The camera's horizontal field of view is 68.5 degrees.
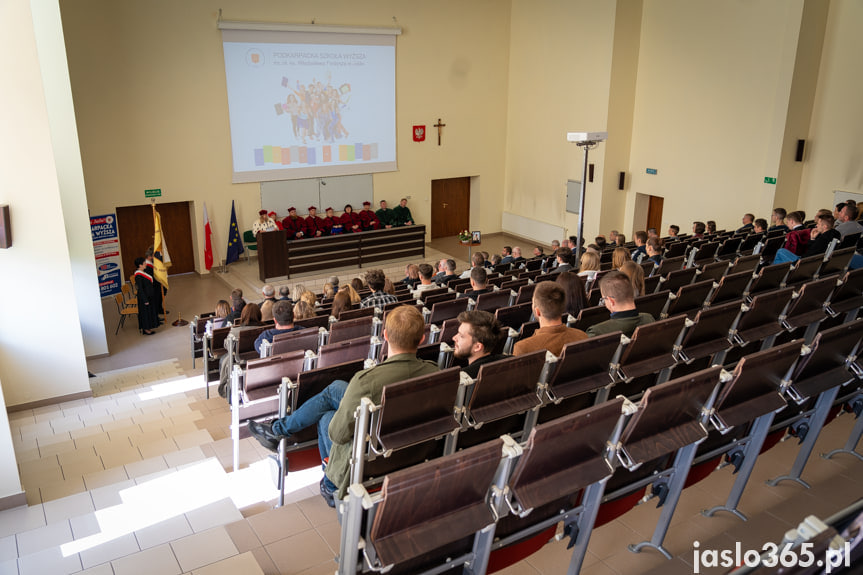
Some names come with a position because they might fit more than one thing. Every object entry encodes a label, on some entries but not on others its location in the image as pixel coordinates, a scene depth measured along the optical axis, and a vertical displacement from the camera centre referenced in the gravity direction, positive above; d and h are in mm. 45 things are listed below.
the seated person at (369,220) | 14824 -2160
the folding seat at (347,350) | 4535 -1579
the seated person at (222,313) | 8480 -2485
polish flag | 13686 -2562
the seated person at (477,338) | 3408 -1109
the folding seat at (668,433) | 2660 -1301
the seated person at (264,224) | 13594 -2076
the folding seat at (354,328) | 5402 -1704
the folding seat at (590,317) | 4609 -1356
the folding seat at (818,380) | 3252 -1286
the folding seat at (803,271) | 5887 -1307
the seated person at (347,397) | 3027 -1325
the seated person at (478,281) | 6738 -1609
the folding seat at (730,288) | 5355 -1332
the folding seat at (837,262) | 6234 -1283
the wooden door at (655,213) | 14219 -1880
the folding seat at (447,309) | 5941 -1691
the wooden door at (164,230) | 13344 -2268
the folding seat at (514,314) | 5195 -1518
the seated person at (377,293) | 7047 -1854
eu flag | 14039 -2535
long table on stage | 13234 -2709
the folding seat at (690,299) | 5129 -1365
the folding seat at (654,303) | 4830 -1317
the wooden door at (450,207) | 16891 -2112
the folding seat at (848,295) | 4887 -1286
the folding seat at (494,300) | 6125 -1648
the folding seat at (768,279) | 5648 -1320
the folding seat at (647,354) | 3650 -1317
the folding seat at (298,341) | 5297 -1765
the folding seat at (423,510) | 2107 -1305
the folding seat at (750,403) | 2920 -1274
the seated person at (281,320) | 5641 -1709
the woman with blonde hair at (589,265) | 6645 -1421
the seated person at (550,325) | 3754 -1167
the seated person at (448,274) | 8508 -1955
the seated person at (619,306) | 3993 -1115
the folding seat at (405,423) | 2881 -1364
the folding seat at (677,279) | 6109 -1441
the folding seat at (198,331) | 9009 -2862
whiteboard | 14383 -1543
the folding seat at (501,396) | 3156 -1355
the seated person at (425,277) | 7888 -1836
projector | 7926 -123
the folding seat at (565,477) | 2377 -1339
